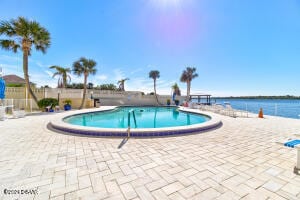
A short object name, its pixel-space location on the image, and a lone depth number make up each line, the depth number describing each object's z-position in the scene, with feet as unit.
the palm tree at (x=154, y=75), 88.79
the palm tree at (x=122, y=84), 108.27
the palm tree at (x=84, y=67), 49.80
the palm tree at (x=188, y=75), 81.76
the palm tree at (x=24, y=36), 34.86
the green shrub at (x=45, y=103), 37.81
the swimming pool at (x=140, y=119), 25.81
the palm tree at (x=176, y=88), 107.20
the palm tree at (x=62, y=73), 72.02
